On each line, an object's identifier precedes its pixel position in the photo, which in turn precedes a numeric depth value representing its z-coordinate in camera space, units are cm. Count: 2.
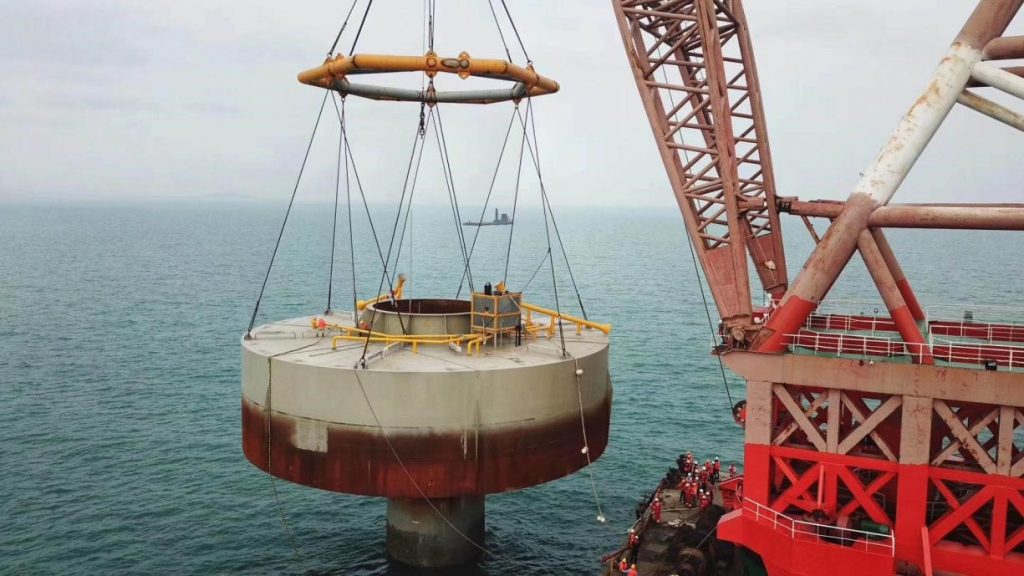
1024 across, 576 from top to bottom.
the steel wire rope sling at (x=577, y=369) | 2670
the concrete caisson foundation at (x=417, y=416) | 2439
